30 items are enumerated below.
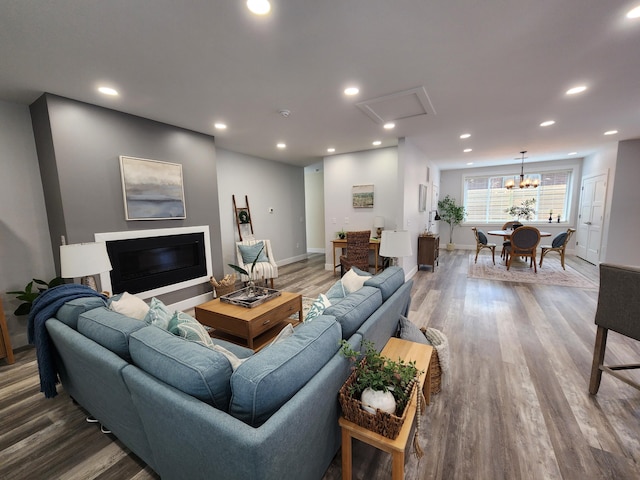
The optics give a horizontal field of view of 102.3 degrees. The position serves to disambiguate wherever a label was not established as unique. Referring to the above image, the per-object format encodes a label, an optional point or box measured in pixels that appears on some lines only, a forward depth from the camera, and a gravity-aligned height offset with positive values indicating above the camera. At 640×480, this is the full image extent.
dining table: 5.77 -0.68
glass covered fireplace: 3.06 -0.66
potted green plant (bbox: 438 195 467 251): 7.97 -0.25
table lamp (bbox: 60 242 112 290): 2.12 -0.40
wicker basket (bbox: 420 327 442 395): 1.94 -1.28
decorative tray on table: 2.73 -0.98
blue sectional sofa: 0.90 -0.75
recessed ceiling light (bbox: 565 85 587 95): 2.62 +1.16
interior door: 5.64 -0.36
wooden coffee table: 2.39 -1.08
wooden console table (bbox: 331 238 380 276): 5.02 -0.78
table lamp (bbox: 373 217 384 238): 5.25 -0.36
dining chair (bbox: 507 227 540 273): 5.34 -0.80
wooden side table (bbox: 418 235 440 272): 5.53 -0.96
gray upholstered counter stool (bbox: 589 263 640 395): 1.70 -0.74
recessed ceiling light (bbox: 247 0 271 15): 1.48 +1.18
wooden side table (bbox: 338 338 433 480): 1.10 -1.03
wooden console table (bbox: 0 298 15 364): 2.45 -1.23
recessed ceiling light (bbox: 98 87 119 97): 2.48 +1.17
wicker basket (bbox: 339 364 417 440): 1.11 -0.94
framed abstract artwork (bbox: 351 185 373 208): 5.37 +0.23
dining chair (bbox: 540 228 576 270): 5.46 -0.86
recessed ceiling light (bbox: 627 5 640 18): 1.58 +1.17
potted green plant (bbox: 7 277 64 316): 2.58 -0.82
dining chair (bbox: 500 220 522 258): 6.14 -0.63
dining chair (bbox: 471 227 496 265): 6.26 -0.84
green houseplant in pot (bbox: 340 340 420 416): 1.19 -0.86
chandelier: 6.07 +0.49
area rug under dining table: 4.67 -1.41
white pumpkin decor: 1.18 -0.89
